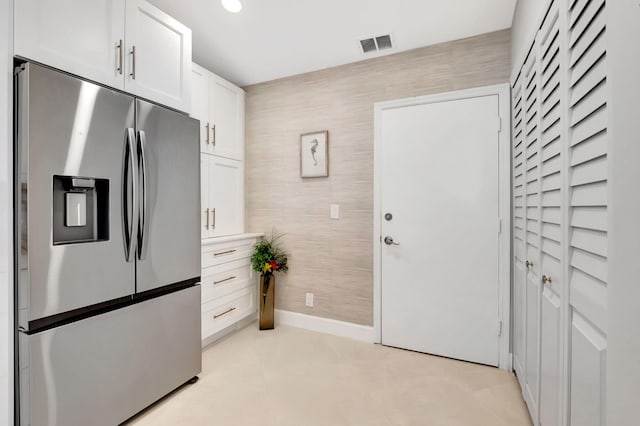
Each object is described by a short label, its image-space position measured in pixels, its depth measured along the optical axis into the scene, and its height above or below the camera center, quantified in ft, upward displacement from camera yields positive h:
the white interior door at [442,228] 7.75 -0.44
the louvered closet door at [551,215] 3.92 -0.05
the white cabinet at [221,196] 9.07 +0.41
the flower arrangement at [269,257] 9.70 -1.47
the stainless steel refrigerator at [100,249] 4.35 -0.65
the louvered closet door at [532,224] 5.01 -0.22
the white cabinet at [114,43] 4.50 +2.72
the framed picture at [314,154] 9.55 +1.68
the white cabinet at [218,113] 8.76 +2.85
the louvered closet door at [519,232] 6.19 -0.43
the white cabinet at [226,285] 8.41 -2.15
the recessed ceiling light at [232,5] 6.77 +4.37
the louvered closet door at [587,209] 2.77 +0.02
